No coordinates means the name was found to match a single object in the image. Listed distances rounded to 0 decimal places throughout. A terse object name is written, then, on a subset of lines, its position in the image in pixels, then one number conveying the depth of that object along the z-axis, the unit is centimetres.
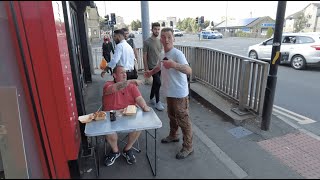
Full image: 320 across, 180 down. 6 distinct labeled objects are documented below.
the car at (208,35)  4056
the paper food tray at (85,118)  275
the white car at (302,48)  998
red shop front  201
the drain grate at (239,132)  402
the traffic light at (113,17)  1969
